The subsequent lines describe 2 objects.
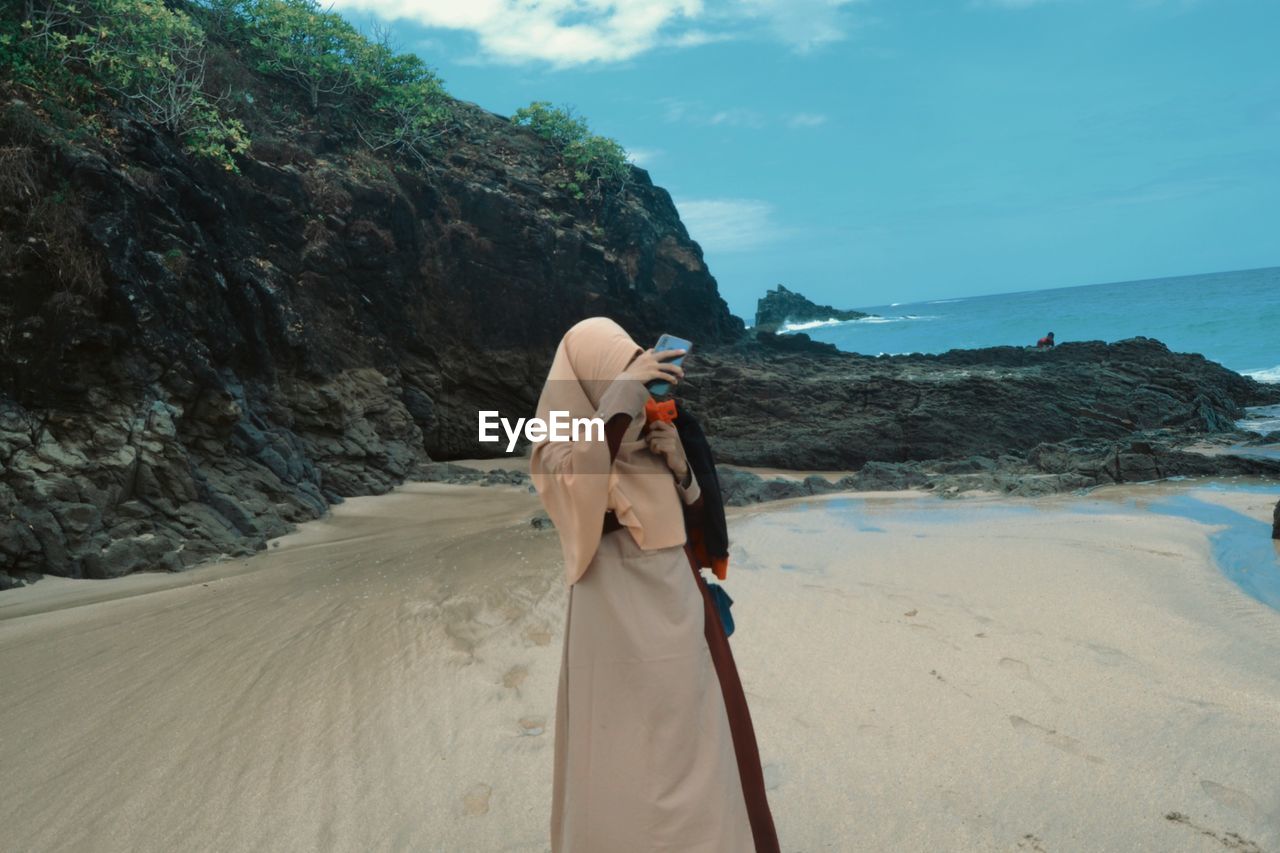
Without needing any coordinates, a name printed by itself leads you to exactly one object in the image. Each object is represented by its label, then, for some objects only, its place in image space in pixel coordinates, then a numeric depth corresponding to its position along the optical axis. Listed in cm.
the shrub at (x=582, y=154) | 1958
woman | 245
